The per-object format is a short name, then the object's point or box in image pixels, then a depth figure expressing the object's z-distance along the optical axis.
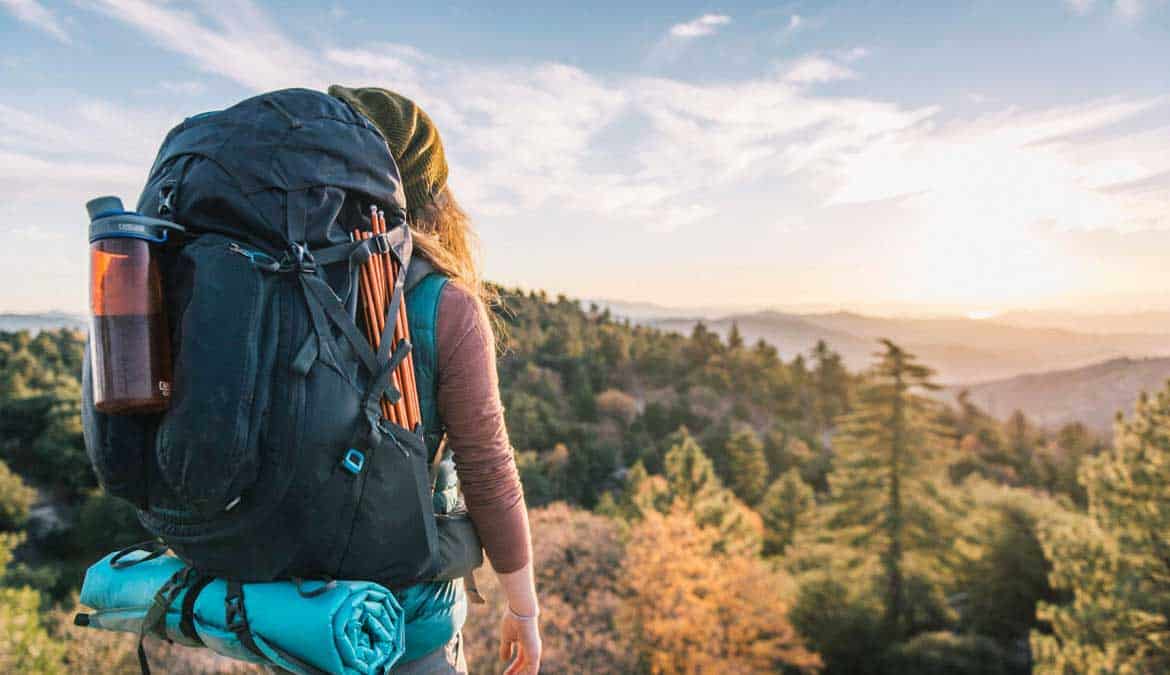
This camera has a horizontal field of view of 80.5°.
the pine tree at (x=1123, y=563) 11.88
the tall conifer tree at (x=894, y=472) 23.11
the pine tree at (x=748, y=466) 37.25
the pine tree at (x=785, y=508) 31.08
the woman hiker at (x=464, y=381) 1.42
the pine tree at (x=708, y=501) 23.14
